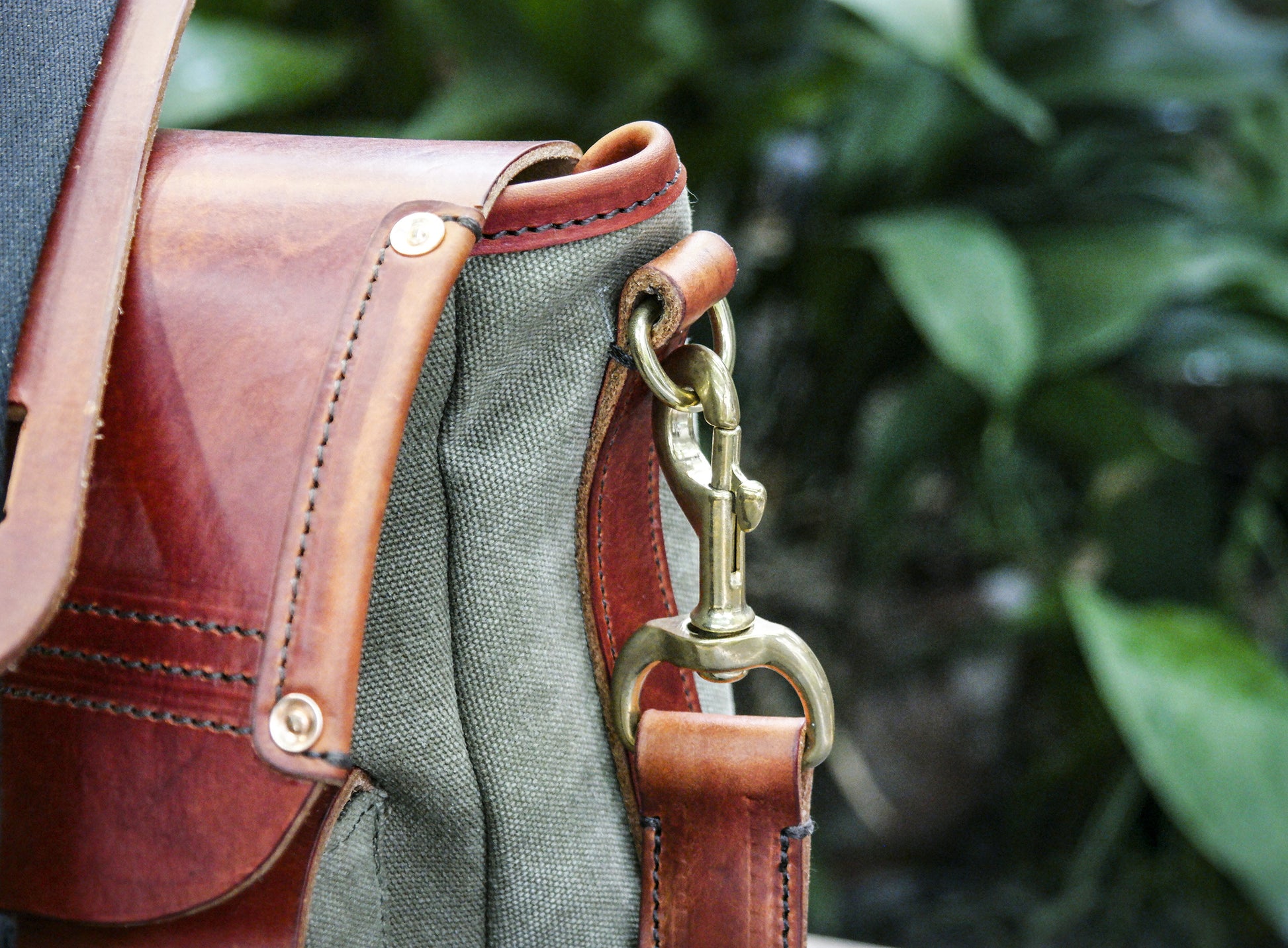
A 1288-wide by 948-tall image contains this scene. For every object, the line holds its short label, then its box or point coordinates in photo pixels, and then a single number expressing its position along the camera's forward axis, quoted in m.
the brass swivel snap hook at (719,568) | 0.91
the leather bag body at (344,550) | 0.85
